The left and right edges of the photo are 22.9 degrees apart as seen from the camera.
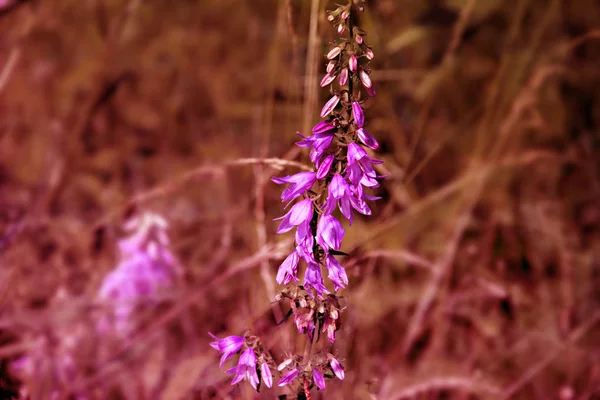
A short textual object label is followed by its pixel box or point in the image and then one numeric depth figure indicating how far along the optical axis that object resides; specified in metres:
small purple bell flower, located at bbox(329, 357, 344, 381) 0.97
